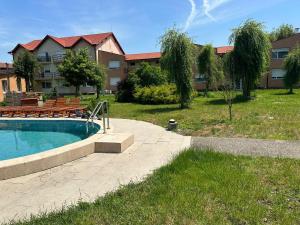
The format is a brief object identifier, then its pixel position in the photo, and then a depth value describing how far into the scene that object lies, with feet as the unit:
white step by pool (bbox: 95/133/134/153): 20.36
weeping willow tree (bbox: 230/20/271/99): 50.82
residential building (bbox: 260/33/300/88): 97.10
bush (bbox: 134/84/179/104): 57.93
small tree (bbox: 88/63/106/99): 73.97
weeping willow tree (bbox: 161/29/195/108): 43.53
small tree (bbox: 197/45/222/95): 73.18
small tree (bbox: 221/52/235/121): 53.35
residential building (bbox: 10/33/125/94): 115.77
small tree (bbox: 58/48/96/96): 72.21
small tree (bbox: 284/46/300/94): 67.30
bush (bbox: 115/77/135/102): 66.59
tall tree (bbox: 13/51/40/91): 91.14
